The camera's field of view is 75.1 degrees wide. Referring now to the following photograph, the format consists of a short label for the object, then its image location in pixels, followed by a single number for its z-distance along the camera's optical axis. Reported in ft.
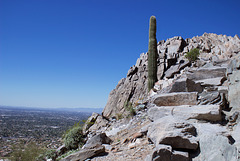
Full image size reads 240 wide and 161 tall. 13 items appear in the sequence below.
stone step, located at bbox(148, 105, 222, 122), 17.75
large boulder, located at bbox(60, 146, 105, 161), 17.65
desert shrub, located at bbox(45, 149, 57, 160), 24.61
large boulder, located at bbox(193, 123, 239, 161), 11.13
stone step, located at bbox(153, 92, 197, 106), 22.72
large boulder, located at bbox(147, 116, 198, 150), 13.92
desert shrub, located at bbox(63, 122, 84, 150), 29.86
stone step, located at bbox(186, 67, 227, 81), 28.20
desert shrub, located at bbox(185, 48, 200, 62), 55.42
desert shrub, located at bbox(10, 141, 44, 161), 30.28
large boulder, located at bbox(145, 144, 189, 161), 12.78
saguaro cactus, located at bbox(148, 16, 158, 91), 53.98
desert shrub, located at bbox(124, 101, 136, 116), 32.63
